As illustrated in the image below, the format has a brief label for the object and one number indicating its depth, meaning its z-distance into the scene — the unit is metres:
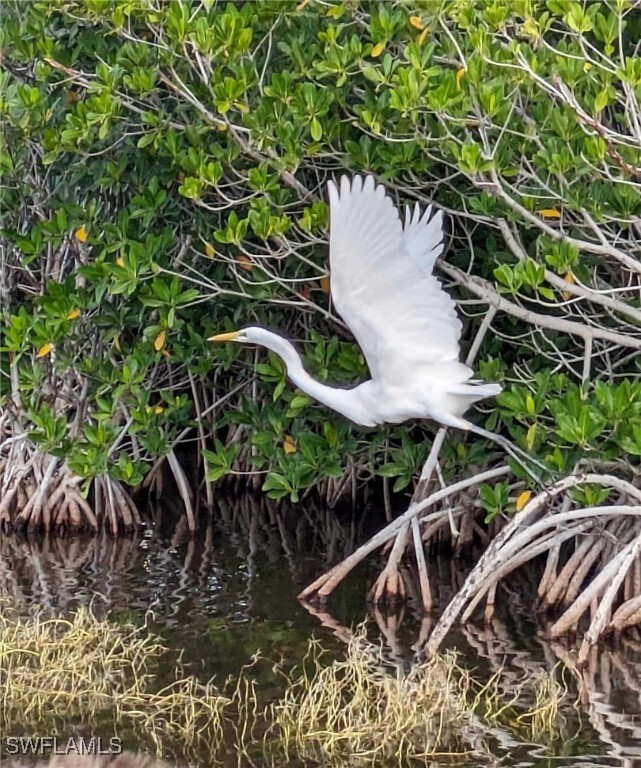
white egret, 11.43
